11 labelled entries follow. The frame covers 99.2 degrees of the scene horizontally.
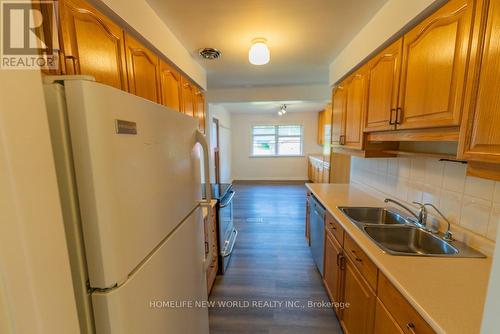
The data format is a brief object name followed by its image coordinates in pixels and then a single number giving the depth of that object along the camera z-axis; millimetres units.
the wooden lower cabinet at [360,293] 900
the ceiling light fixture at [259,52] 1854
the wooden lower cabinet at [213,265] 2052
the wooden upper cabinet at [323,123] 5025
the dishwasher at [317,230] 2111
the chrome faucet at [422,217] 1455
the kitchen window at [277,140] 7051
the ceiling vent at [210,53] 2102
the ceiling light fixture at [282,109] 5192
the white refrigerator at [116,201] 519
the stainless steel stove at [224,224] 2279
